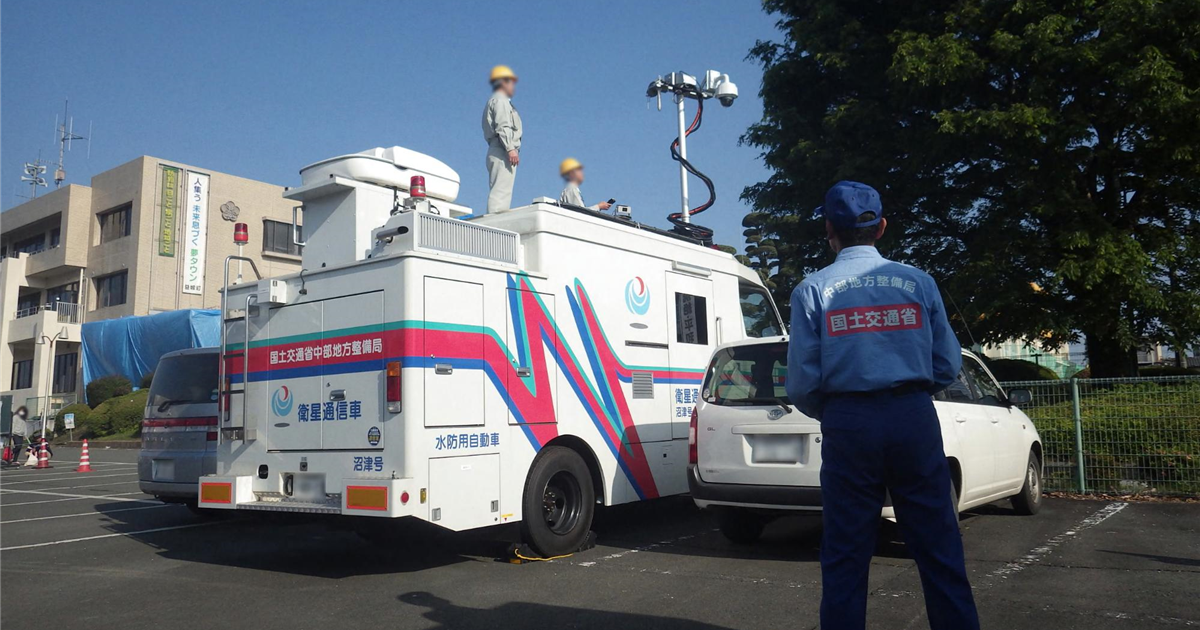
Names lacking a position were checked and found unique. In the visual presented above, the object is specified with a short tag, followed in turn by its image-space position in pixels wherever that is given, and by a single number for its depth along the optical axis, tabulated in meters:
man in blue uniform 3.03
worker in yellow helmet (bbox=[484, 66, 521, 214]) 8.46
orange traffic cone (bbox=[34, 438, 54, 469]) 21.41
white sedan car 6.30
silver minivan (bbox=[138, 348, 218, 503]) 8.88
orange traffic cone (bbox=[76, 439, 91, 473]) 18.97
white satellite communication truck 6.11
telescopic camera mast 14.61
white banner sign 39.03
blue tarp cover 32.12
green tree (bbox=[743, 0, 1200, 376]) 12.95
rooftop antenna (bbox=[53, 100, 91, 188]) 50.66
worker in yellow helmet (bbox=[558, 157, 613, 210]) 9.59
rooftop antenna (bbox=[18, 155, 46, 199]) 50.44
